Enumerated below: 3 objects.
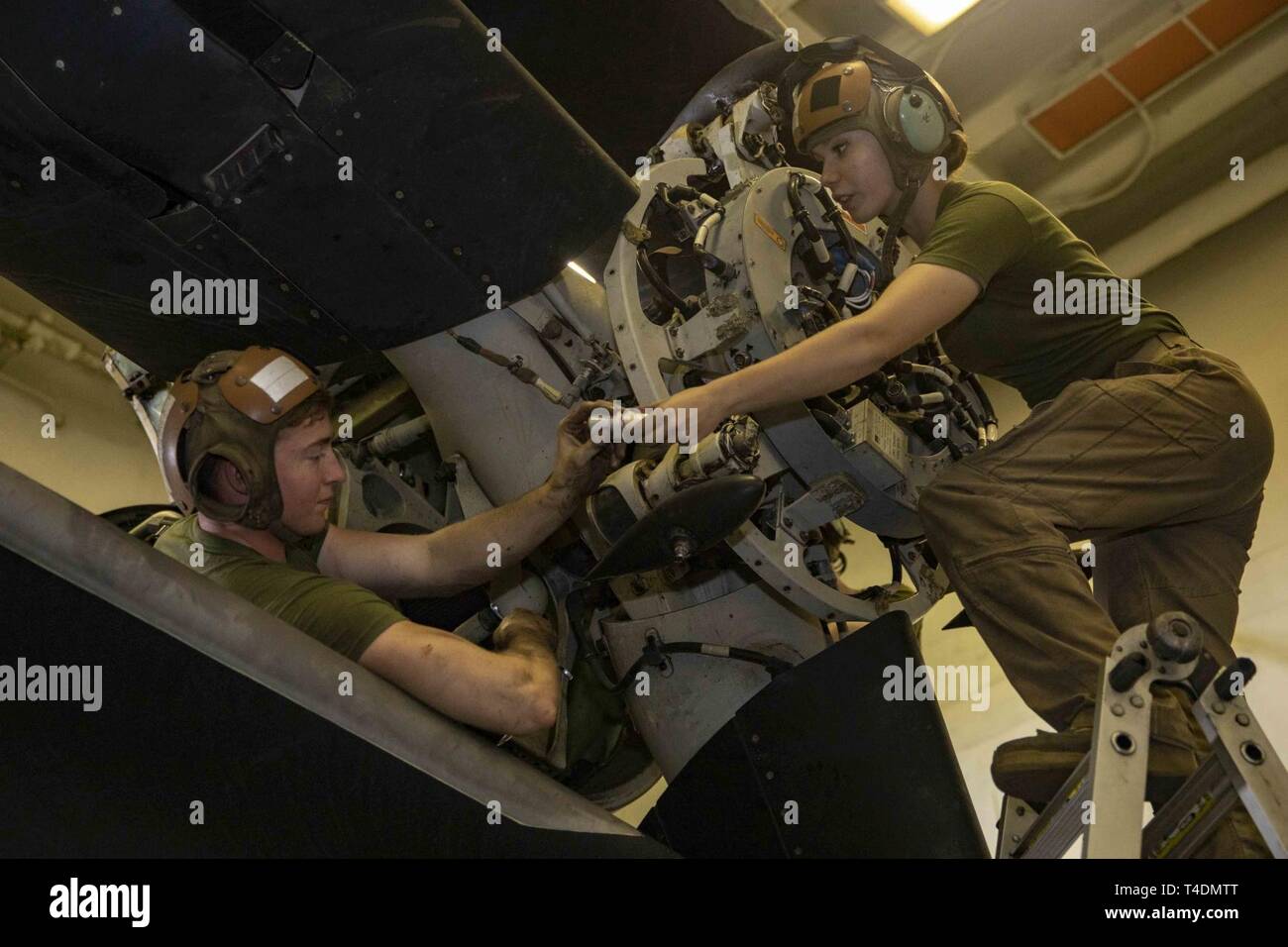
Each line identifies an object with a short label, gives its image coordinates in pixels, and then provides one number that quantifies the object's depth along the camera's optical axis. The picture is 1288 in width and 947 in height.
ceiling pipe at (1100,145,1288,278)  5.15
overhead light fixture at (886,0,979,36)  4.78
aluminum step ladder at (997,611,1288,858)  1.78
